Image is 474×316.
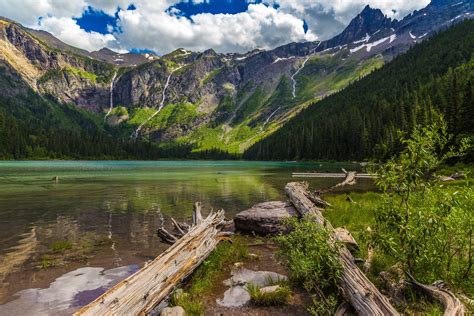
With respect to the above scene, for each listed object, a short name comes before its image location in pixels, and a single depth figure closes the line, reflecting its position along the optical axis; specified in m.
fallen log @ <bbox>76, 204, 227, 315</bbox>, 7.40
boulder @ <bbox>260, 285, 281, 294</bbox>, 9.94
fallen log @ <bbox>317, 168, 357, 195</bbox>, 40.36
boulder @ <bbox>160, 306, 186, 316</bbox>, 8.48
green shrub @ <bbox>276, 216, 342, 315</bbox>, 9.05
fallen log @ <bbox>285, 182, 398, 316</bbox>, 7.13
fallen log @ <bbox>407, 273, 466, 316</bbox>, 6.39
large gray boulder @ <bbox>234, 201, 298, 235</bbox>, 19.06
